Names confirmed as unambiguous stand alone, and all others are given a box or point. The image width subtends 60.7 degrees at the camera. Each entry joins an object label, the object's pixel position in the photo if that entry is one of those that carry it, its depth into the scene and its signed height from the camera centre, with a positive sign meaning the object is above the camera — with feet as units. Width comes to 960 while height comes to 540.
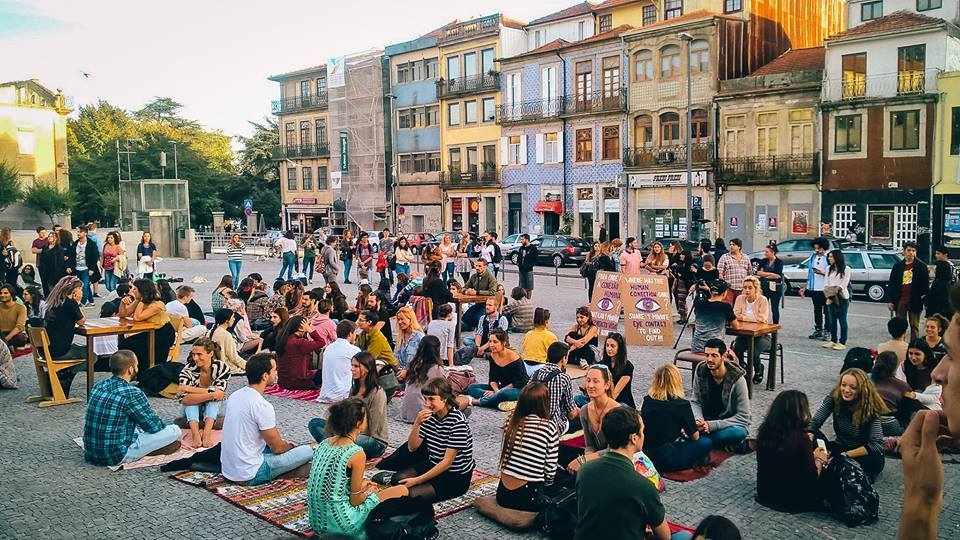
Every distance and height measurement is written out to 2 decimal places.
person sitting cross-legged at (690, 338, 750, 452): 27.81 -6.48
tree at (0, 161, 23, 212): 157.89 +7.74
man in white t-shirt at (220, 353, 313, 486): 24.08 -6.53
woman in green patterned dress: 19.43 -6.04
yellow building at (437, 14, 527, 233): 166.09 +21.80
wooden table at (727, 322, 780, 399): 35.83 -5.16
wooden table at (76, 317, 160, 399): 35.94 -4.60
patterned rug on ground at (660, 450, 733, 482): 25.57 -8.08
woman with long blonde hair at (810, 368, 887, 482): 24.91 -6.35
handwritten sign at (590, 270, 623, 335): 50.60 -5.29
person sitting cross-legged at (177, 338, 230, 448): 28.53 -5.83
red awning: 151.94 +2.23
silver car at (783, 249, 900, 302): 70.44 -4.83
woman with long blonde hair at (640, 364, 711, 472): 25.21 -6.48
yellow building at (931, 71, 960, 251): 105.70 +5.88
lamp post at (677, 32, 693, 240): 120.37 +8.04
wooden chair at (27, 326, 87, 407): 35.65 -6.26
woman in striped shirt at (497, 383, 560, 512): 21.63 -6.11
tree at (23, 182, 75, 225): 164.76 +5.53
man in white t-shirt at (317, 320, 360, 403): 34.35 -6.12
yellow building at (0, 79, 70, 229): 170.40 +19.25
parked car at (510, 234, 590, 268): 115.55 -4.43
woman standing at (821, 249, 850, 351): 46.44 -4.56
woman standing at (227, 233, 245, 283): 77.71 -3.18
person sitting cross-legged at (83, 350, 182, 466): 26.22 -6.55
